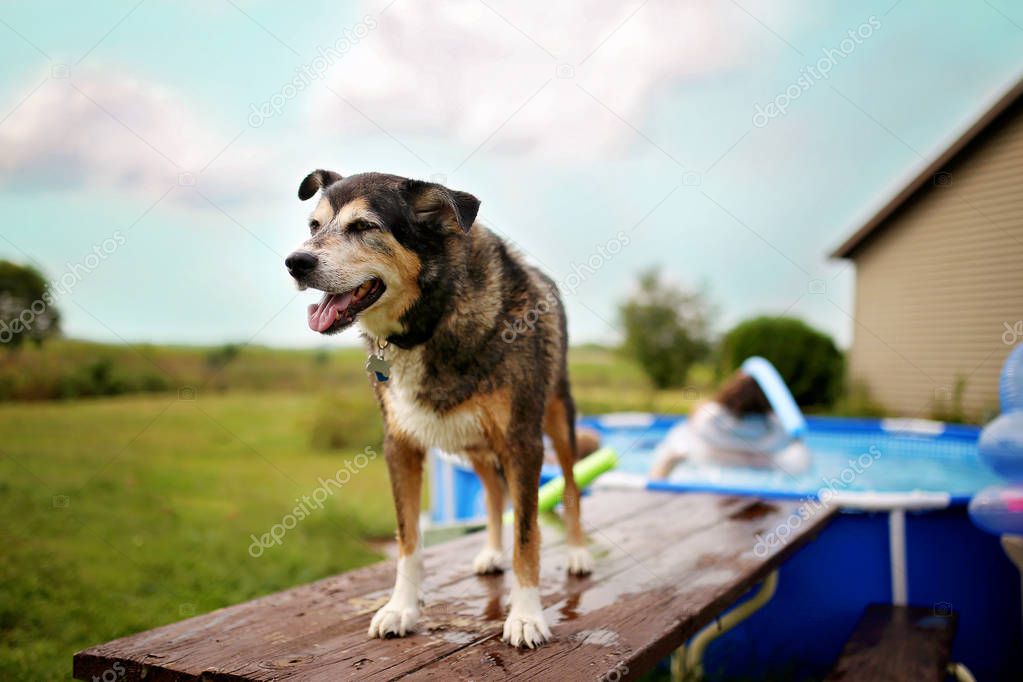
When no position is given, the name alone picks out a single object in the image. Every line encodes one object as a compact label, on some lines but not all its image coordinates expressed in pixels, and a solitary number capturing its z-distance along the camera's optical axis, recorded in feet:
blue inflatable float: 11.09
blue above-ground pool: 13.21
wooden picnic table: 6.65
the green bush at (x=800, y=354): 41.88
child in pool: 24.63
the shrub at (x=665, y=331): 46.52
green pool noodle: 13.15
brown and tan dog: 6.85
